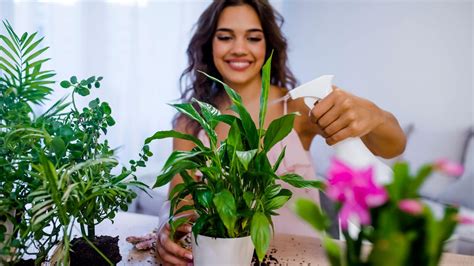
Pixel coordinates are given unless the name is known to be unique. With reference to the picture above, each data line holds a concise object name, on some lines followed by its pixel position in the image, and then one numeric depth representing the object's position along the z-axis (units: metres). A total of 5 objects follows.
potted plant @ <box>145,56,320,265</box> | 0.82
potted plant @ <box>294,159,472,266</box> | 0.42
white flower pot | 0.83
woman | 1.57
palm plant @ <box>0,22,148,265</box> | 0.73
